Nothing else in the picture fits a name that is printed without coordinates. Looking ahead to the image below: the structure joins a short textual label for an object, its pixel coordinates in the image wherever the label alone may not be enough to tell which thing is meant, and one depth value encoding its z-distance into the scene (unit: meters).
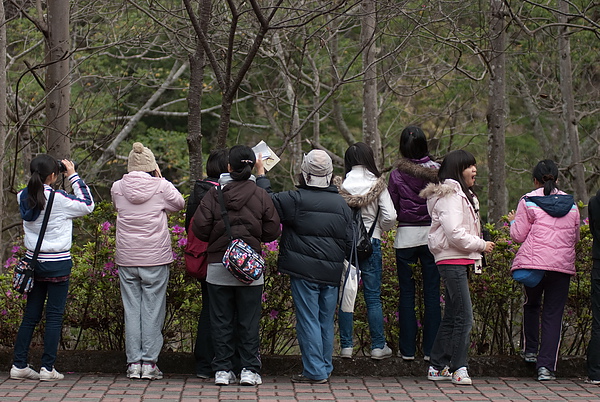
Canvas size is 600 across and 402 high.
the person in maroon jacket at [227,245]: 12.86
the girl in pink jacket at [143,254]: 13.44
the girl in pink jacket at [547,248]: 13.65
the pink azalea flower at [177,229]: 14.59
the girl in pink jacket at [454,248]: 13.03
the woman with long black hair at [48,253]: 13.03
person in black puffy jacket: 13.12
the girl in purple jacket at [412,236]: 13.98
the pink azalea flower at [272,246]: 14.51
